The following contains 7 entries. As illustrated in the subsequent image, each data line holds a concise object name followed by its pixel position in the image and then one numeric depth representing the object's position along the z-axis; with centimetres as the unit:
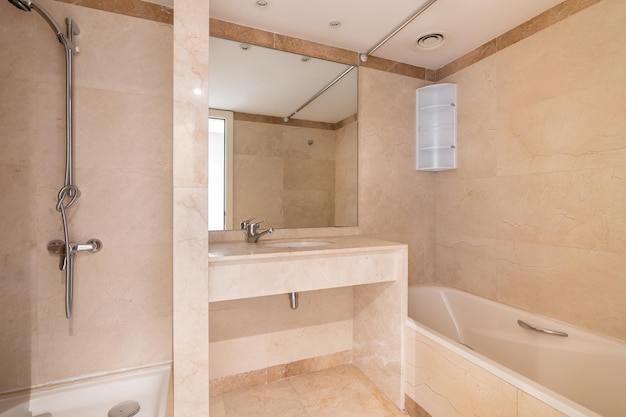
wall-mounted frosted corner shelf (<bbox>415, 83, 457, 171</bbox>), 228
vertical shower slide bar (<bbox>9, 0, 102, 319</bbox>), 141
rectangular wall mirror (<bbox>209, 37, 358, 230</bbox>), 185
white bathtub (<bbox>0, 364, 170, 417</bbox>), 139
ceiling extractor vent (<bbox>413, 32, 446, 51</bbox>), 198
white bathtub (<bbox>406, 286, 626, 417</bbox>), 129
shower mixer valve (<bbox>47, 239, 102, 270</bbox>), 144
